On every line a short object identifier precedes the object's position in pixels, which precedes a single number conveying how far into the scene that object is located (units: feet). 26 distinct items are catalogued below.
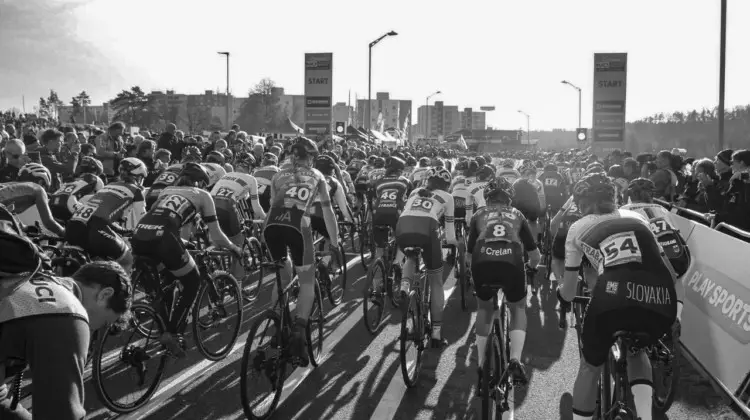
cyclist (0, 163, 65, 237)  22.52
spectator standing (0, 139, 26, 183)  30.83
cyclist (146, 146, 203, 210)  29.30
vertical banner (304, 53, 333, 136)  102.22
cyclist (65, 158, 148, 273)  21.48
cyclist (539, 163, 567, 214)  42.52
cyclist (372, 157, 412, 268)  30.53
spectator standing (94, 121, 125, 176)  44.04
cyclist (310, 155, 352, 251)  26.94
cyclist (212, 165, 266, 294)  30.04
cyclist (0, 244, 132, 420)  8.43
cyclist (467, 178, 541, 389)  18.47
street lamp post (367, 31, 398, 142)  104.00
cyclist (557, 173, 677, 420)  13.53
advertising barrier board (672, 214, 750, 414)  19.40
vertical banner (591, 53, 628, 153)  103.50
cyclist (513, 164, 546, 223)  35.17
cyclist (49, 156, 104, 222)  27.12
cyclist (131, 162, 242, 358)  20.39
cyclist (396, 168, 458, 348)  23.15
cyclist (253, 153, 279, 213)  38.73
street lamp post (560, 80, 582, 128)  169.54
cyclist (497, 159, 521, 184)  45.68
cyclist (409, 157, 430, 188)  45.02
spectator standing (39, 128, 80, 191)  36.17
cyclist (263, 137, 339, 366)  20.66
